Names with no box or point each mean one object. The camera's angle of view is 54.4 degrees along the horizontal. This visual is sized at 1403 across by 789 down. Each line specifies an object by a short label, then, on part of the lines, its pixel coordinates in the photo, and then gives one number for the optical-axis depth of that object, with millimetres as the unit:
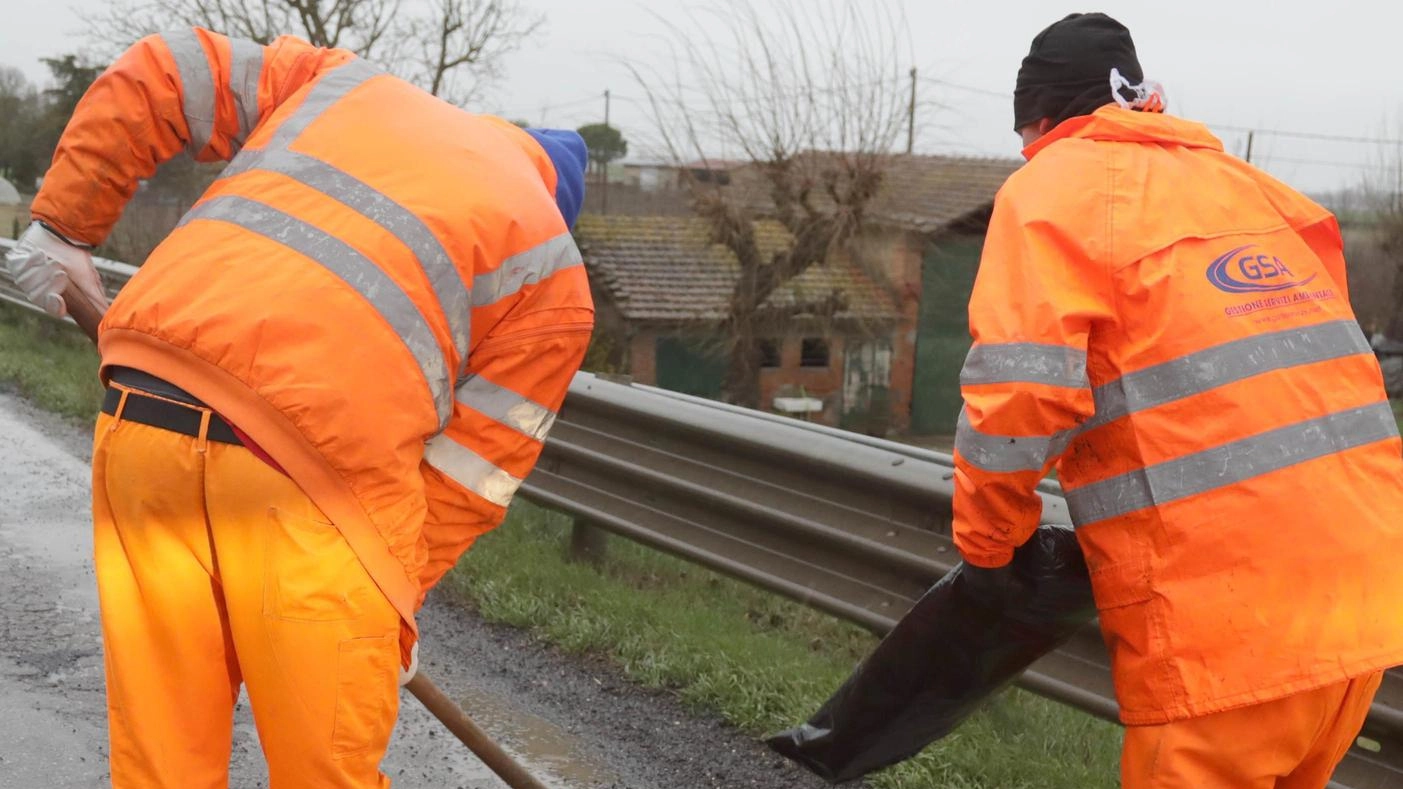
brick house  28422
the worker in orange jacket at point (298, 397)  2018
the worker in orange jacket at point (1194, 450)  2094
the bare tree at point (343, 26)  24625
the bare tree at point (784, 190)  23578
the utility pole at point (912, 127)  23384
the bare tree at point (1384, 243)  35062
